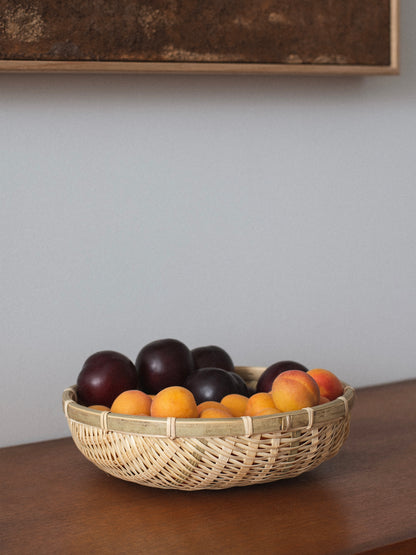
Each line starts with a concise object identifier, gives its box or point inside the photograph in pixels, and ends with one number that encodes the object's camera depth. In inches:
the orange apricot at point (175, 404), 33.7
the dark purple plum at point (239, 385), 38.2
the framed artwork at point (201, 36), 42.7
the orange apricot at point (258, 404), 35.2
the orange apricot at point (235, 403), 36.0
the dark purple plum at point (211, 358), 41.7
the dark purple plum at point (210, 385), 37.4
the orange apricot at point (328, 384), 38.7
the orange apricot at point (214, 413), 34.0
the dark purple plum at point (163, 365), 39.0
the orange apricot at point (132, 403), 35.1
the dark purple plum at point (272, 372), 39.4
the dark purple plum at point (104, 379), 37.8
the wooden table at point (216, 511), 30.4
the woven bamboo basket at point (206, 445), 32.7
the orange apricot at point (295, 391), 34.9
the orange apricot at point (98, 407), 36.7
